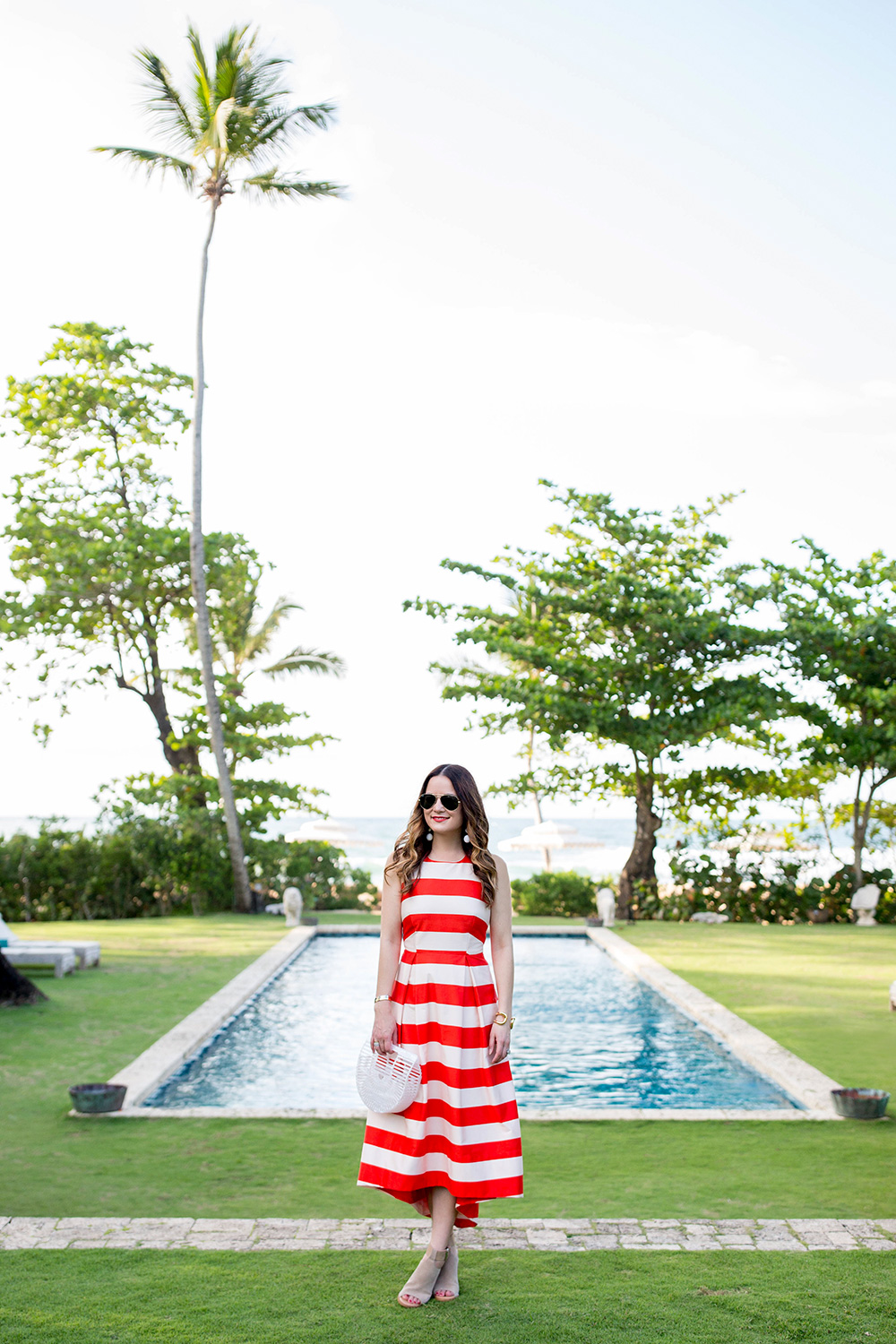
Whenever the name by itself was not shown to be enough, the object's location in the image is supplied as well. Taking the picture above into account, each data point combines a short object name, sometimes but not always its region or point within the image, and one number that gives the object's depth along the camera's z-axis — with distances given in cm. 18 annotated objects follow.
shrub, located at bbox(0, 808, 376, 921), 1652
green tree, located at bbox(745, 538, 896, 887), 1666
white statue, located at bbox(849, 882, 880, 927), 1664
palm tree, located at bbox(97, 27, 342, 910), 1561
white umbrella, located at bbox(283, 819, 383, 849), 2220
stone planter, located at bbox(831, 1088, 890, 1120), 582
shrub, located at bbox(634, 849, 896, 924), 1744
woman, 329
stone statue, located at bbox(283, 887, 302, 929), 1570
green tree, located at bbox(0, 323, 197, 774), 1839
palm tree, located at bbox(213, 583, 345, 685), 1920
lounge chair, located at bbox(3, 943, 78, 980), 1082
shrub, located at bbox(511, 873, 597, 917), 1812
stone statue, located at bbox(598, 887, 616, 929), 1605
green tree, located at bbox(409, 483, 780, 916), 1650
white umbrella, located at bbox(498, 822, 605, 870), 2430
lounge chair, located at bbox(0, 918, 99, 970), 1130
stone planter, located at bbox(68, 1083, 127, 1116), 592
